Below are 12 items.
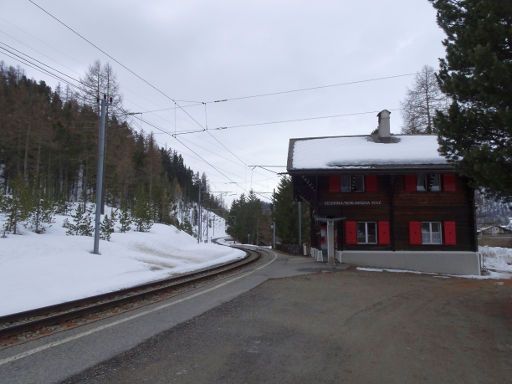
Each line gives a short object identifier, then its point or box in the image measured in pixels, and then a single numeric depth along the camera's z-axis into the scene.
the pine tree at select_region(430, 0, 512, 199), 9.22
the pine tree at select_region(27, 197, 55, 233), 21.94
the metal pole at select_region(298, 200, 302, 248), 50.31
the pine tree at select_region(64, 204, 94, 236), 24.28
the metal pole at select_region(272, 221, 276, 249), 59.54
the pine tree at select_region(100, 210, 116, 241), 25.06
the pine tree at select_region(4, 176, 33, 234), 19.70
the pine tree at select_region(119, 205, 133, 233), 30.51
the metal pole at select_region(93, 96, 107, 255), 18.91
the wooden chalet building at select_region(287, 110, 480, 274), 25.38
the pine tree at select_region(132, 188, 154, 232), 33.09
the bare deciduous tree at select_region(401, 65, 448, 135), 40.22
